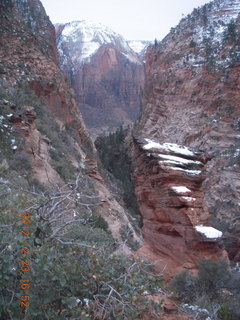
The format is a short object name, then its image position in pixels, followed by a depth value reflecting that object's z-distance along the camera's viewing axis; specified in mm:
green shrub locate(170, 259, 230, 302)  7391
